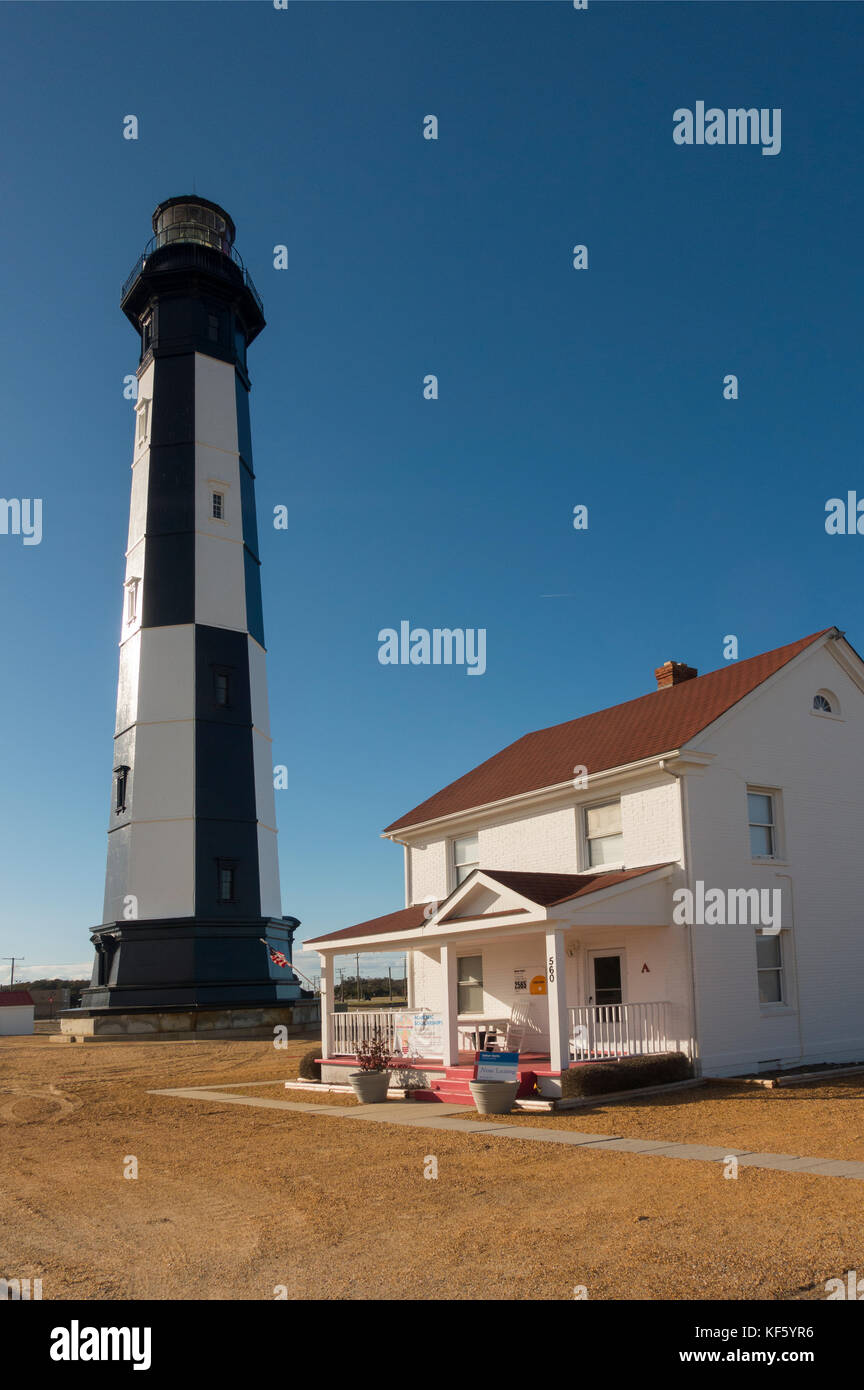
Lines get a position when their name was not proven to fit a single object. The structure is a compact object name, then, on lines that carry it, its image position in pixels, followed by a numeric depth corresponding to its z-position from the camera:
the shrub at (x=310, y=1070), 21.47
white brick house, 18.09
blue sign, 16.02
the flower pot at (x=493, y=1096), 15.66
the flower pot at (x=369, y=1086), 18.11
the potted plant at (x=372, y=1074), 18.12
